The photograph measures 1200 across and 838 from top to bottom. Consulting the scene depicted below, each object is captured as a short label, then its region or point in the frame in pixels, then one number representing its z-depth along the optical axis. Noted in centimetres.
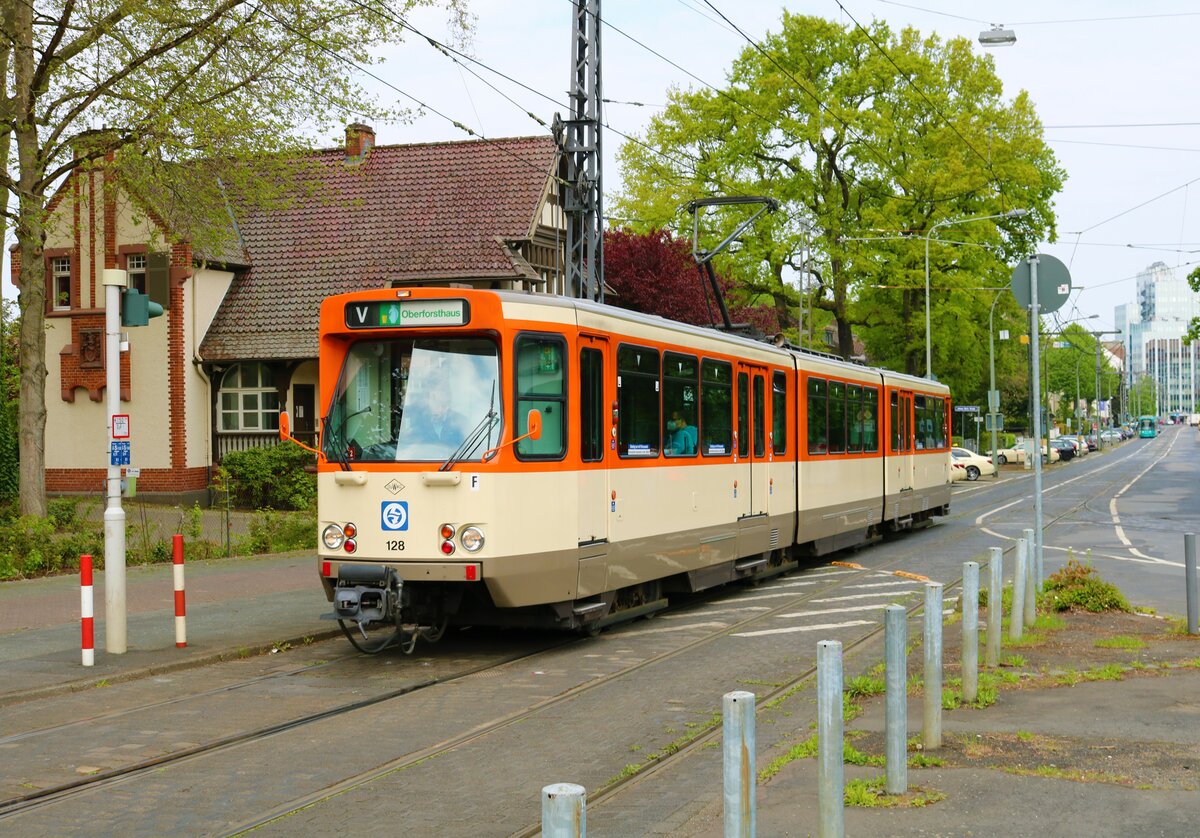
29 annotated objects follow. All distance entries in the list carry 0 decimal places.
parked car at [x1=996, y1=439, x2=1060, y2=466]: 6962
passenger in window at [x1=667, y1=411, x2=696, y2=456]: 1337
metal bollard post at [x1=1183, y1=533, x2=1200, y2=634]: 1087
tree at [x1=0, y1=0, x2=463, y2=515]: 2030
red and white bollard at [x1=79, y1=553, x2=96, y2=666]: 1044
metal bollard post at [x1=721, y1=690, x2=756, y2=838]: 435
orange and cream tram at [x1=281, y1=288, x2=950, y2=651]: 1060
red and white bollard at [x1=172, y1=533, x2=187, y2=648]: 1141
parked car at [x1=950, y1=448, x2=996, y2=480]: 5488
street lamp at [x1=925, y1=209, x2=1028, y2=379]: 4197
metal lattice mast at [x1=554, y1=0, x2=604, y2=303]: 2014
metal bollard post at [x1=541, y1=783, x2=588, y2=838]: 322
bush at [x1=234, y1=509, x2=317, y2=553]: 2073
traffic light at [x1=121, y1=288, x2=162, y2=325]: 1145
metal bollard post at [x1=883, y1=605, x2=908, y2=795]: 628
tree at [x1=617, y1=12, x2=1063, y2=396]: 4497
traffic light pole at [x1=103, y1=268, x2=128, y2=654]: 1104
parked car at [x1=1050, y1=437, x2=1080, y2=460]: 7891
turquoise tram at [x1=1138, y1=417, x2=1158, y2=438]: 14525
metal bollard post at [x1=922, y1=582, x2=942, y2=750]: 714
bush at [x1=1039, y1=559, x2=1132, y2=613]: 1237
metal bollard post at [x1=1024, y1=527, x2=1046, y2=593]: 1139
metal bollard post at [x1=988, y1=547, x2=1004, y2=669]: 967
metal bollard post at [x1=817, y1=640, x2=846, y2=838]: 518
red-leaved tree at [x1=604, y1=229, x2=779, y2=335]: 3975
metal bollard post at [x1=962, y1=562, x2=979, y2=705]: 834
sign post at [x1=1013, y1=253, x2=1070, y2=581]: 1246
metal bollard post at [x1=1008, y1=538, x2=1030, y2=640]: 1067
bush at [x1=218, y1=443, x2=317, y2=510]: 3006
